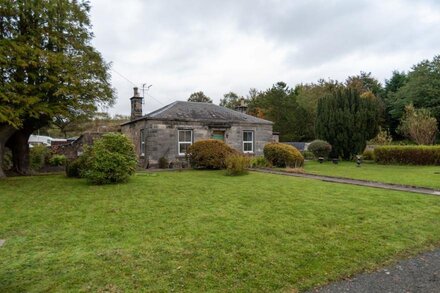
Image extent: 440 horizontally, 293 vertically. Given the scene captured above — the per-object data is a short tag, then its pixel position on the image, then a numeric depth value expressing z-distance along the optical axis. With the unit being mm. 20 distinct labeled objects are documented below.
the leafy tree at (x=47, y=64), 11234
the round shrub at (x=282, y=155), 16859
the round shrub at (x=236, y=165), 13586
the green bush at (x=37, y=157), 19581
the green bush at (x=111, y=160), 10820
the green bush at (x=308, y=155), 26219
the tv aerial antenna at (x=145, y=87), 25678
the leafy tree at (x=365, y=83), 43094
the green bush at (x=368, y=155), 24984
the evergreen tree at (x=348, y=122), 23641
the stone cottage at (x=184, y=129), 18625
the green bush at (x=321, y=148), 22359
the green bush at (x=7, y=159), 17812
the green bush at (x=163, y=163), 18406
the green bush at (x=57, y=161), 21953
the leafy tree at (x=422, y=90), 33719
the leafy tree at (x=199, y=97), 52781
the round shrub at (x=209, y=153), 16234
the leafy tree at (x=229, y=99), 56528
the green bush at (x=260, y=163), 17391
